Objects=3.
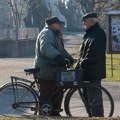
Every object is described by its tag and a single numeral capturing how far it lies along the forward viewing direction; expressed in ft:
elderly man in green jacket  44.67
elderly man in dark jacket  45.63
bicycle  45.92
